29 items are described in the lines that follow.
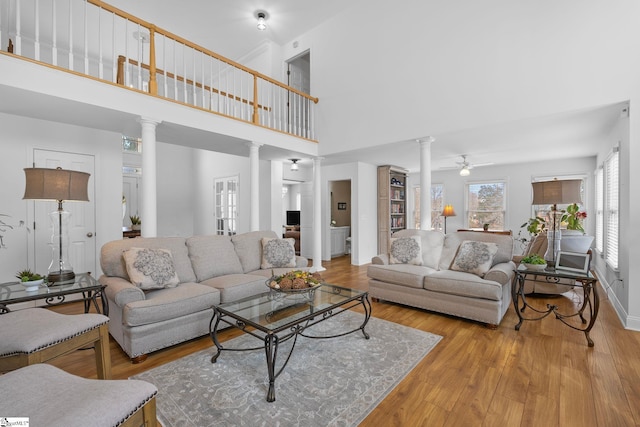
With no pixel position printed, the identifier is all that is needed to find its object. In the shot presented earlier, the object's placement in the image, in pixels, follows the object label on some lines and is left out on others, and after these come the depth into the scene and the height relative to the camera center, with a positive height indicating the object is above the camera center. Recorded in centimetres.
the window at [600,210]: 495 +2
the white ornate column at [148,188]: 380 +31
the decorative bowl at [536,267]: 302 -58
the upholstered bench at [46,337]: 150 -70
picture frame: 294 -54
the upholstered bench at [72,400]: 95 -67
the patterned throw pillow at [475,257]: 347 -57
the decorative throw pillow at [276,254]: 395 -59
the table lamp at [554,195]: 312 +18
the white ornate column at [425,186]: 475 +42
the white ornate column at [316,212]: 612 -2
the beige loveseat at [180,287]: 244 -77
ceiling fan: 645 +116
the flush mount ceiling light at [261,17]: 548 +375
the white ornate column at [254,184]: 498 +48
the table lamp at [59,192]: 247 +17
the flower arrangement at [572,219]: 438 -12
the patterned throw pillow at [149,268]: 279 -57
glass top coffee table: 200 -83
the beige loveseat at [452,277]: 316 -79
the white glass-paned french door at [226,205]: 716 +17
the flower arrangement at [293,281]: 258 -64
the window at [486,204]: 752 +19
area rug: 176 -125
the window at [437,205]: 852 +19
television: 848 -16
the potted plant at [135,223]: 726 -29
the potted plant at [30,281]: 233 -56
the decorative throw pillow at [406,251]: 407 -56
